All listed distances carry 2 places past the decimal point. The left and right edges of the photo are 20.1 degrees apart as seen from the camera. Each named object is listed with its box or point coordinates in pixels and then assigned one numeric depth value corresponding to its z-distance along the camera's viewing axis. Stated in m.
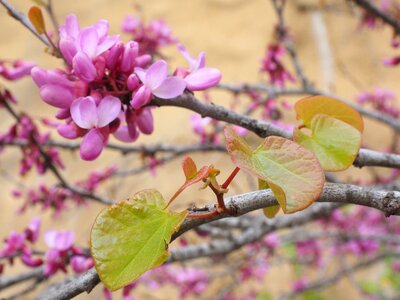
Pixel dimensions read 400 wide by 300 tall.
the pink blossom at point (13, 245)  0.41
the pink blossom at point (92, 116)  0.31
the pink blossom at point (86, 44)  0.32
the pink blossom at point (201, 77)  0.33
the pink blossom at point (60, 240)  0.39
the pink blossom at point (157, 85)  0.32
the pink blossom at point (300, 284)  1.01
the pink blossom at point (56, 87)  0.32
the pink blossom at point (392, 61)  0.46
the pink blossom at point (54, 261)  0.38
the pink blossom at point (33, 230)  0.42
